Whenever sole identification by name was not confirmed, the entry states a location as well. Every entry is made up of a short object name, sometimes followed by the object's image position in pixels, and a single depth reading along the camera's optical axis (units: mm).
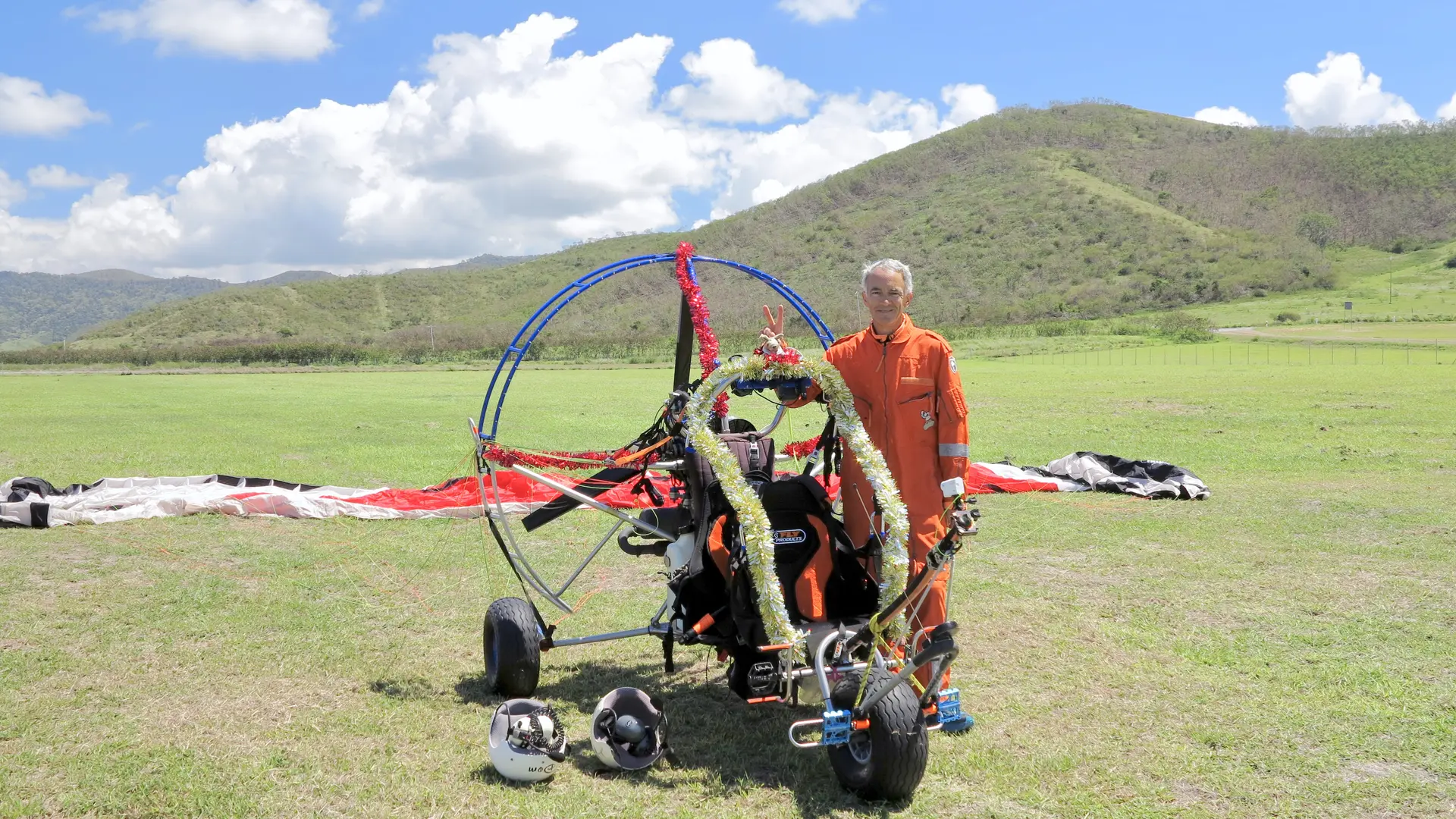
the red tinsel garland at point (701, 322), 5613
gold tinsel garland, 4398
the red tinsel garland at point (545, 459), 5686
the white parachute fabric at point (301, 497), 9898
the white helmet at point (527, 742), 4227
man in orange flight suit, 4770
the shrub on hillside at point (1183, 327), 56969
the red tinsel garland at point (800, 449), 6520
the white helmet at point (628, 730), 4383
